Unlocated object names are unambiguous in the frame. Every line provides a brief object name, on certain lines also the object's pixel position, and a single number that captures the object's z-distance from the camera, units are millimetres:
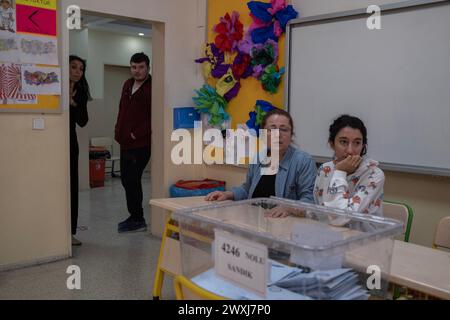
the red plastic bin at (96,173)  7176
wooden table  1343
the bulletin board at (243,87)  3625
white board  2680
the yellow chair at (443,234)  2004
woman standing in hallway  3861
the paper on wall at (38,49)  3322
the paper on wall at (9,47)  3234
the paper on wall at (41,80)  3350
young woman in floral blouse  2023
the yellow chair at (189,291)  1003
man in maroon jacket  4477
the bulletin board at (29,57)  3252
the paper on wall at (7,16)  3213
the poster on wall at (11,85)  3248
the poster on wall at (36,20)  3295
